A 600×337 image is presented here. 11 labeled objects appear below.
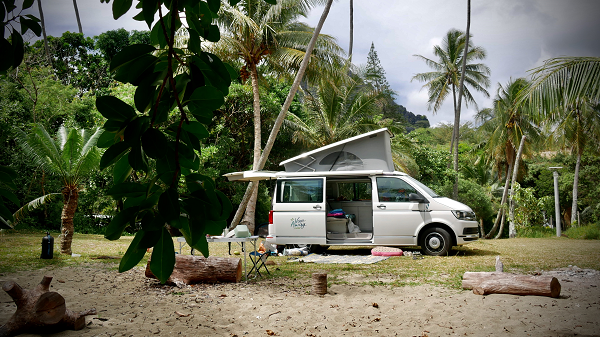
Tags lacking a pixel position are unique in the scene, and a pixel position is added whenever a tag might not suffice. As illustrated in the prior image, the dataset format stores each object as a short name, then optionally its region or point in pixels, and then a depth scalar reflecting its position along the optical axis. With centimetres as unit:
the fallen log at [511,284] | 449
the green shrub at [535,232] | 1712
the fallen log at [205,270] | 564
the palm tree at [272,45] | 1277
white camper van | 838
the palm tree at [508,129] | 2244
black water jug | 774
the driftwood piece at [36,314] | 341
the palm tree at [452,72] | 2511
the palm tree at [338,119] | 1714
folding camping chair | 630
